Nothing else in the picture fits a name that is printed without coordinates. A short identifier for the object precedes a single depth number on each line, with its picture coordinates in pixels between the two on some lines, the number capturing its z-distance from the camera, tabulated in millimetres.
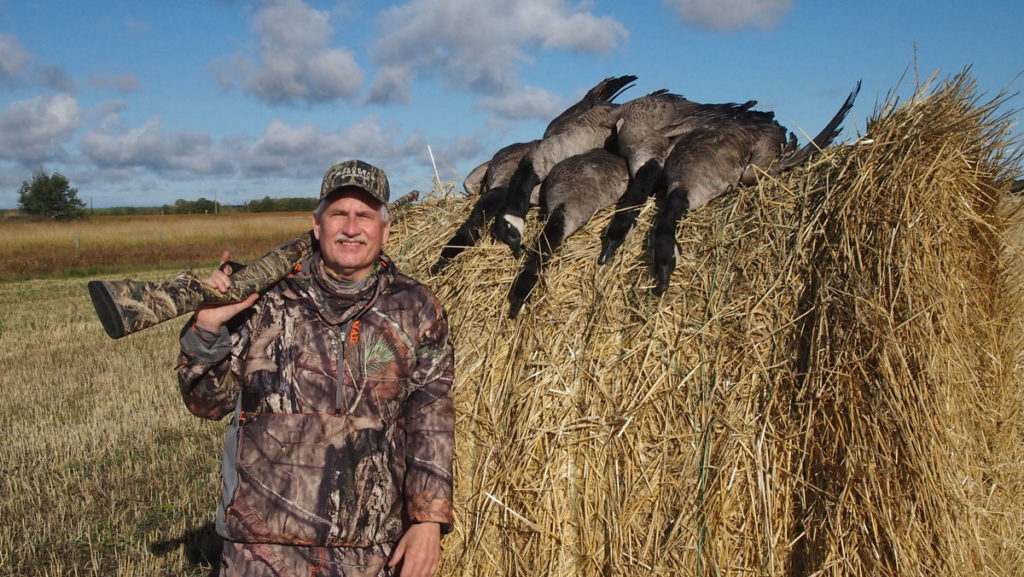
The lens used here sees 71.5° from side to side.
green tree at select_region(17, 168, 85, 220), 50188
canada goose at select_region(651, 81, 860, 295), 3299
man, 2607
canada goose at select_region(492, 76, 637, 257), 3664
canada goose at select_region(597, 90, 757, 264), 3398
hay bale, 2658
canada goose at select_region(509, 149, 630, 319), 3341
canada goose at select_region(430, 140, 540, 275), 3858
